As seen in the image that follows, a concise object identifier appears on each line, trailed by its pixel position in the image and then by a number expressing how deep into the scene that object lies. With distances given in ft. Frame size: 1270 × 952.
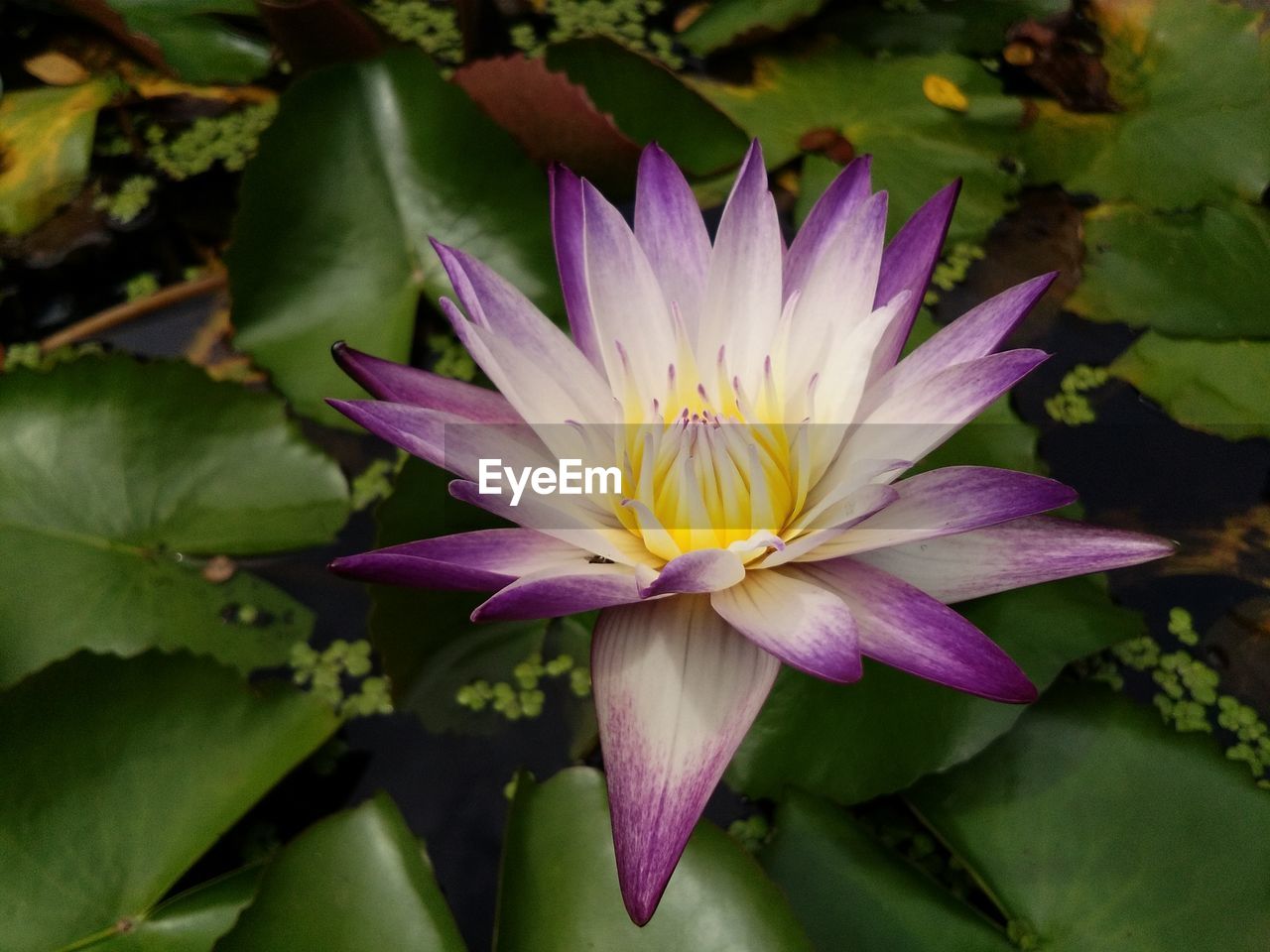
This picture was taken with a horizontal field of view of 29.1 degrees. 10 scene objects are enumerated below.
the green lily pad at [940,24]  1.89
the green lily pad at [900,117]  1.69
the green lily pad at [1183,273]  1.59
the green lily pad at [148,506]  1.46
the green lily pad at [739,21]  1.74
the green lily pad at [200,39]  1.81
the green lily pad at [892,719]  1.36
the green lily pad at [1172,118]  1.66
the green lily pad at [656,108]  1.66
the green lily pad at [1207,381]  1.55
